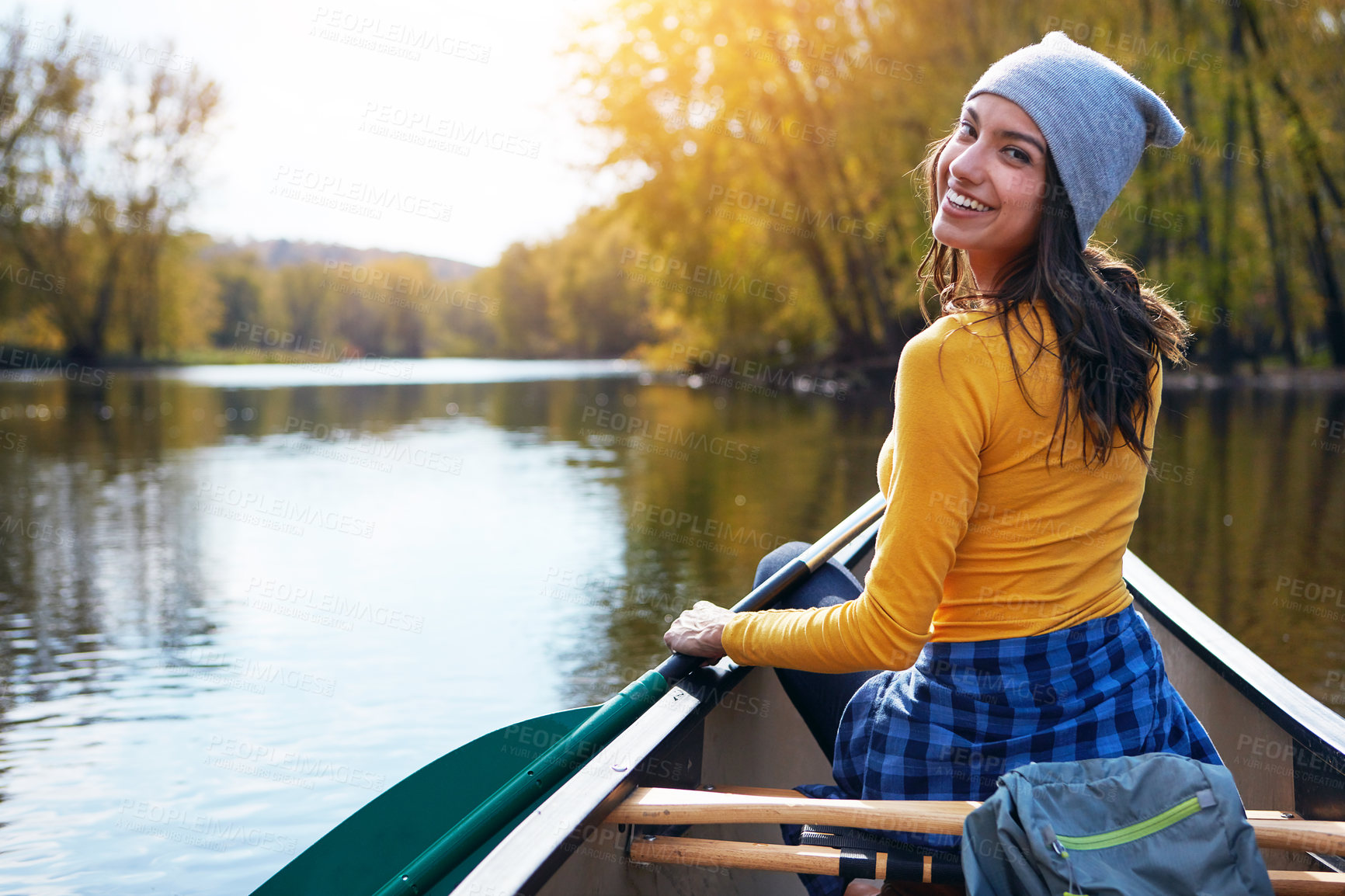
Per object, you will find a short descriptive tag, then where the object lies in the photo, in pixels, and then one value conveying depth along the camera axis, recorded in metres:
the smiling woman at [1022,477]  1.44
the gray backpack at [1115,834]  1.35
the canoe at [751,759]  1.59
